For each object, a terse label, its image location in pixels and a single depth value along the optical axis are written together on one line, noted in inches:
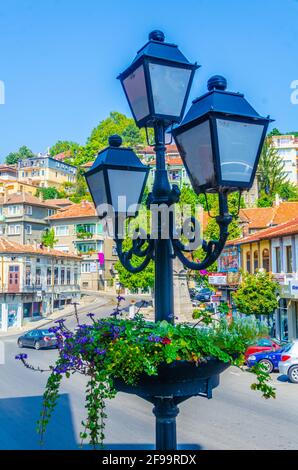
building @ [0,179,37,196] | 3663.9
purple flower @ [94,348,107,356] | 118.1
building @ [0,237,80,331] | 1595.7
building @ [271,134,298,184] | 4067.4
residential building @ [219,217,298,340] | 1003.9
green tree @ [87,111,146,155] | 3804.1
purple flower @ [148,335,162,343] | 116.0
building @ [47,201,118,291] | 2464.3
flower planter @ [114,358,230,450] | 116.3
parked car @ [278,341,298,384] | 653.3
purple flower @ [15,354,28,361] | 124.1
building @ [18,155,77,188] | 4131.4
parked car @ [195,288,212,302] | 1710.1
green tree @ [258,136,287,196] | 3088.1
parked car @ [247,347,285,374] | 727.7
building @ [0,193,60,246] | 2578.7
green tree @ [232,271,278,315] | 997.8
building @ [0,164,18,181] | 4360.2
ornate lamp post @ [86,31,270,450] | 124.1
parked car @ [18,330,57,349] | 1073.5
